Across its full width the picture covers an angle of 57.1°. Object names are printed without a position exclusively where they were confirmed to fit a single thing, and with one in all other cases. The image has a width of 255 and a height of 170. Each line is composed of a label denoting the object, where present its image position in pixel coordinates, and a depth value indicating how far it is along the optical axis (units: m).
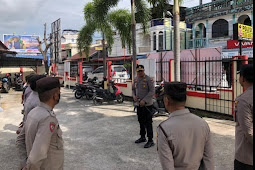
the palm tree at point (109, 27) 13.18
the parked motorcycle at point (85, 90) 11.16
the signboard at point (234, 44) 15.50
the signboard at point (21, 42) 37.34
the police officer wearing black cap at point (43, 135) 1.79
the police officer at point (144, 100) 4.85
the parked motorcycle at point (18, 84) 16.60
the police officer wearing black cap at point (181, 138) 1.71
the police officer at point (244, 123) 2.00
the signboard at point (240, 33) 7.48
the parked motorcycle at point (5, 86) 15.19
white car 14.99
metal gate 6.76
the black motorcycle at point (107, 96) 10.31
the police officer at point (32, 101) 2.98
